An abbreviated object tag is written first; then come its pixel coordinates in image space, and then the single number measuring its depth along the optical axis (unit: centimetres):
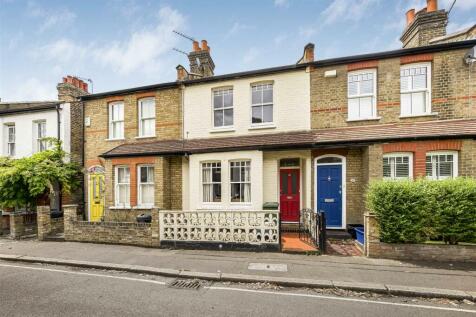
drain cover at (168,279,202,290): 516
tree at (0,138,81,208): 1036
